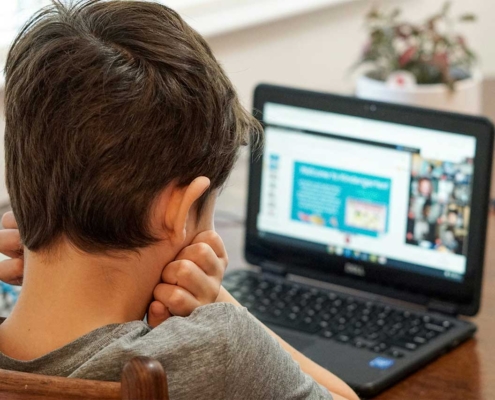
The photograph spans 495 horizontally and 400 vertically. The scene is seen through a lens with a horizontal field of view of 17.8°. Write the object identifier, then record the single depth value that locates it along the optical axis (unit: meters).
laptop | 1.56
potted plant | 1.97
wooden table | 1.45
